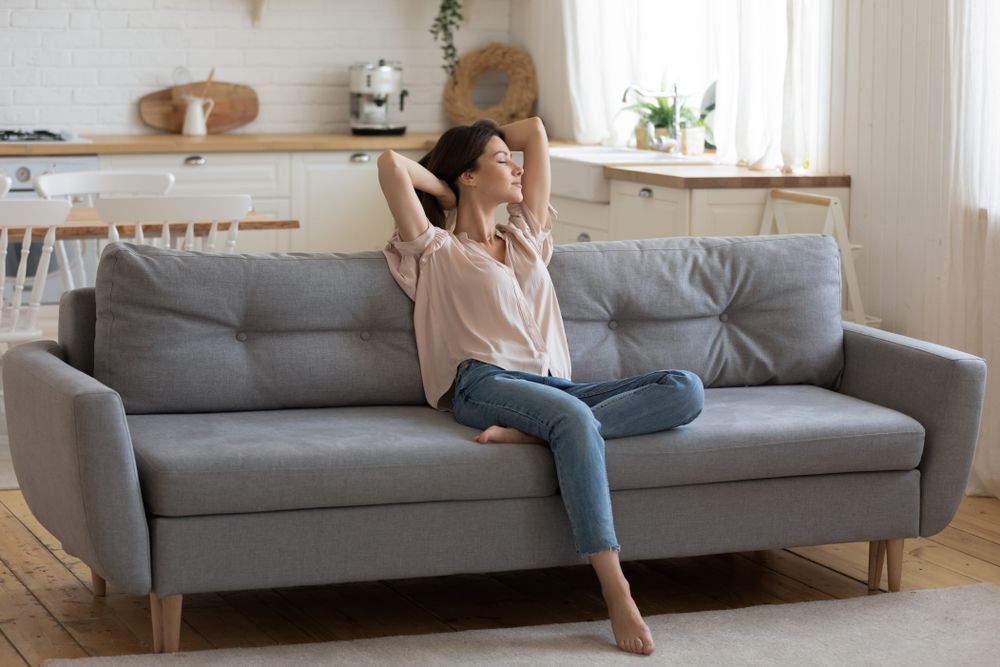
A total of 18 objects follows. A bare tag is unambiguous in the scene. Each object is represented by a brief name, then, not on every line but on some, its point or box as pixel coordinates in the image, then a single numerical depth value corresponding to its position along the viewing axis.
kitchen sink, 7.70
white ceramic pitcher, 9.39
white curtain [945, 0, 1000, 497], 5.71
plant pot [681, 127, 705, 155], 8.30
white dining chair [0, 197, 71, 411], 5.76
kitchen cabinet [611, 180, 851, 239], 6.78
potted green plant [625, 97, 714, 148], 8.41
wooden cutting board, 9.58
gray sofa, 3.85
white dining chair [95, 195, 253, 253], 5.87
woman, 4.01
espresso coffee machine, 9.59
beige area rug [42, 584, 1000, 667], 3.93
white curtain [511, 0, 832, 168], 6.99
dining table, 6.11
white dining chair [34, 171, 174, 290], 6.78
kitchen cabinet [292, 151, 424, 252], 9.21
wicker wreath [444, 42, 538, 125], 9.91
